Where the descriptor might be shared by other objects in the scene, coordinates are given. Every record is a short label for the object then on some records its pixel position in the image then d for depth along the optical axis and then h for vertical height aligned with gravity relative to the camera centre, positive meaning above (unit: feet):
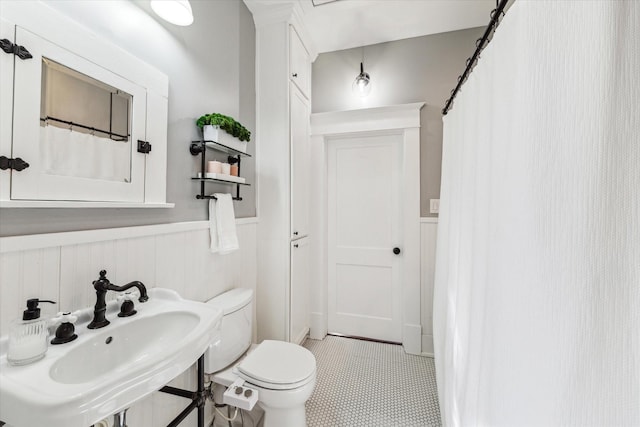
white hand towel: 5.06 -0.31
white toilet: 4.18 -2.67
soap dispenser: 2.21 -1.13
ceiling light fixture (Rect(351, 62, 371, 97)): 7.97 +3.92
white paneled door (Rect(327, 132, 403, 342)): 8.19 -0.73
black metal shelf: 4.67 +1.04
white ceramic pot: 4.72 +1.37
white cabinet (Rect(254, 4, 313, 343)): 6.64 +1.05
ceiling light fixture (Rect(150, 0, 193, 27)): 3.81 +2.93
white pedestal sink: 1.84 -1.38
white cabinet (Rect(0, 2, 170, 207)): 2.48 +1.02
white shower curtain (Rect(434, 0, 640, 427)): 1.49 -0.03
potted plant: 4.70 +1.51
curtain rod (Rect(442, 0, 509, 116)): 3.10 +2.44
